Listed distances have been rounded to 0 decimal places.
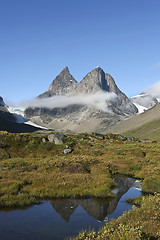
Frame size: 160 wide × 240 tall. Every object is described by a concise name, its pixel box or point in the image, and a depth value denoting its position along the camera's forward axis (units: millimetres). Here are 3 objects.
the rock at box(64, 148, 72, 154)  47594
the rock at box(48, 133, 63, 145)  52062
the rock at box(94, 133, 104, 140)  78912
